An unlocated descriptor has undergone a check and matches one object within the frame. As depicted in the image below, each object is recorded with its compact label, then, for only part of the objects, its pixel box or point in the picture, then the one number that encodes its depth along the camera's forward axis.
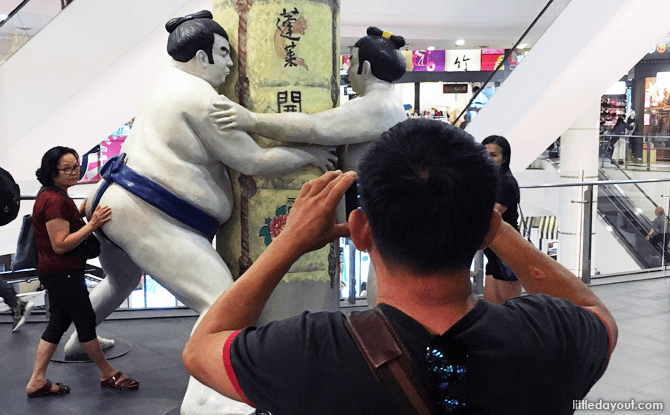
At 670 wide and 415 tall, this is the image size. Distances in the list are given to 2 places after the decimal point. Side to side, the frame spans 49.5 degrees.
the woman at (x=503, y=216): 3.58
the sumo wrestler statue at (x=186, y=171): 3.09
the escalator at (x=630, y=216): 8.37
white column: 9.97
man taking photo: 1.09
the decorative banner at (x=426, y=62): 19.30
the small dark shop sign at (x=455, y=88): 20.14
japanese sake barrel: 3.12
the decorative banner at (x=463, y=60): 19.17
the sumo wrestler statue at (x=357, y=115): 3.08
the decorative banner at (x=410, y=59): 18.88
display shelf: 19.42
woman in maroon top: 3.40
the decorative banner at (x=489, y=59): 18.84
